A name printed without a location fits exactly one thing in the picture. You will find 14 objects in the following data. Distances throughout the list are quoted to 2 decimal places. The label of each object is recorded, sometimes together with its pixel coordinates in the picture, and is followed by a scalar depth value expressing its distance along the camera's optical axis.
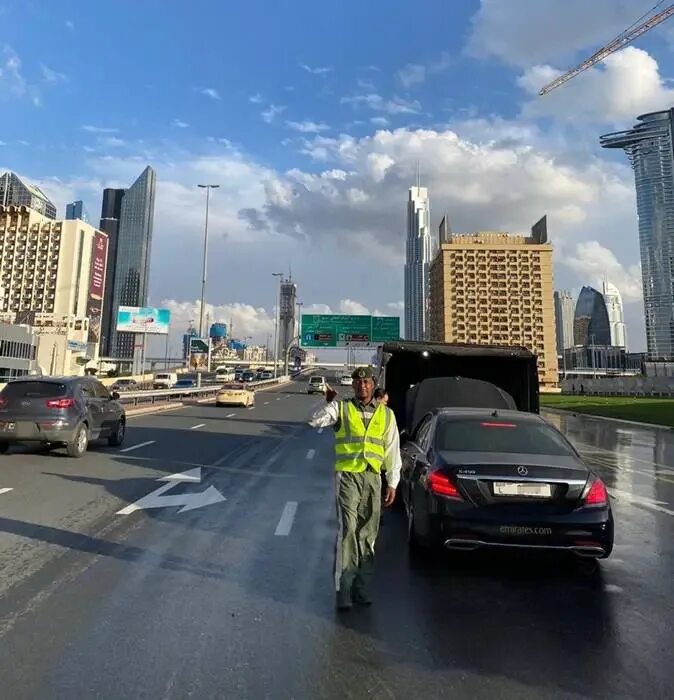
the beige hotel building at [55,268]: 141.38
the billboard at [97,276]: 141.12
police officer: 4.52
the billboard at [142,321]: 74.12
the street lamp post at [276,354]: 89.75
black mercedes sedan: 5.02
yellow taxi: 32.62
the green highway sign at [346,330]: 63.50
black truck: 9.76
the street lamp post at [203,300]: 46.28
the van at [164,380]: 61.90
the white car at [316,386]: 55.39
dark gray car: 11.89
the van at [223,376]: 72.79
